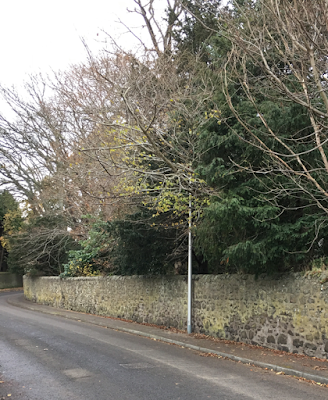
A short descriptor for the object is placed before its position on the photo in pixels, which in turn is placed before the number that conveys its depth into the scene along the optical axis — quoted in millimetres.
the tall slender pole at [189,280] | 12344
